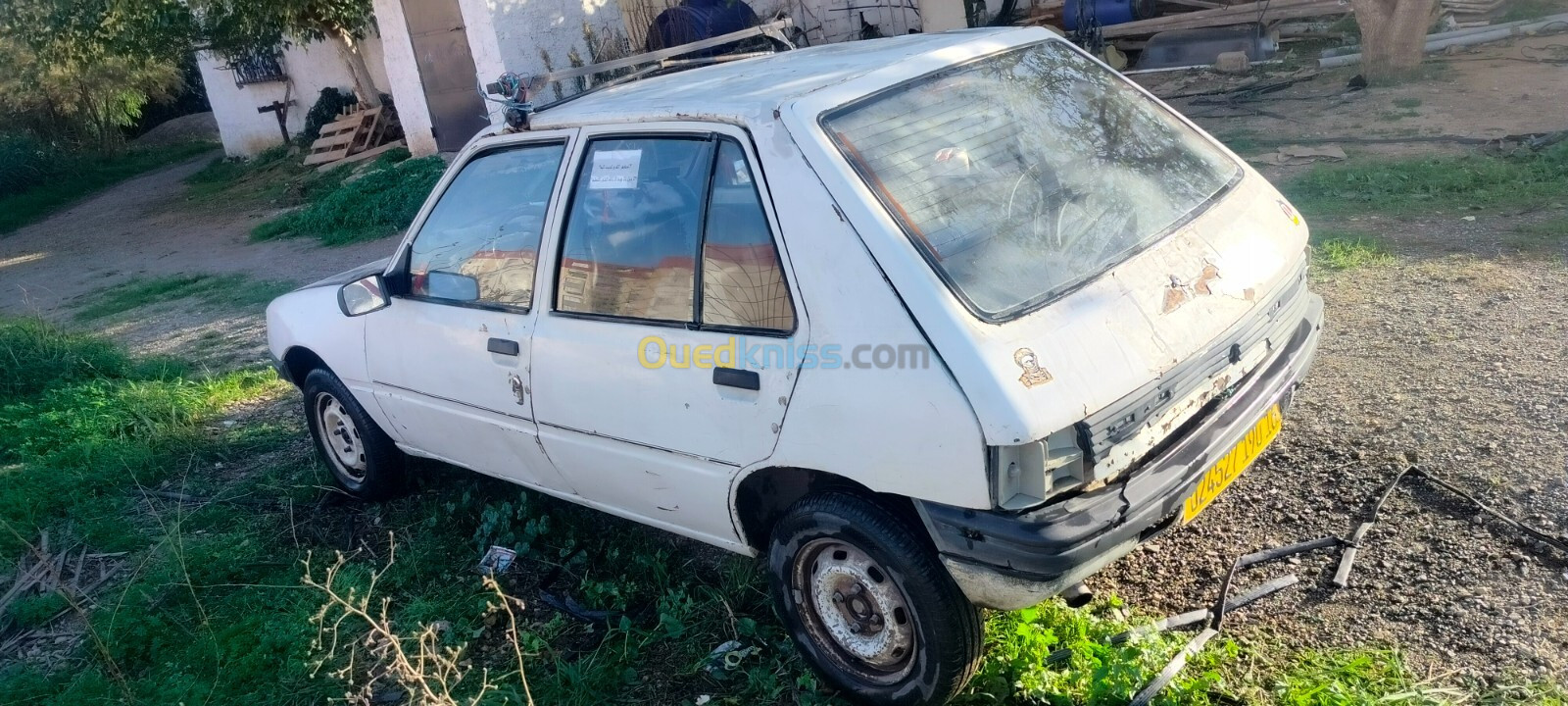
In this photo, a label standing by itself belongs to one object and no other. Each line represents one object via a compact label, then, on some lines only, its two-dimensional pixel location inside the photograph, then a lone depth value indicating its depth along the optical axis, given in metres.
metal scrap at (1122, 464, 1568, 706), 2.81
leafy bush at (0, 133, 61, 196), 19.84
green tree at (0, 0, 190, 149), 14.35
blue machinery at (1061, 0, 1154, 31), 14.32
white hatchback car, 2.54
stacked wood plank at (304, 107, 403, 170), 16.84
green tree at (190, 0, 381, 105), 14.34
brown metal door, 13.62
